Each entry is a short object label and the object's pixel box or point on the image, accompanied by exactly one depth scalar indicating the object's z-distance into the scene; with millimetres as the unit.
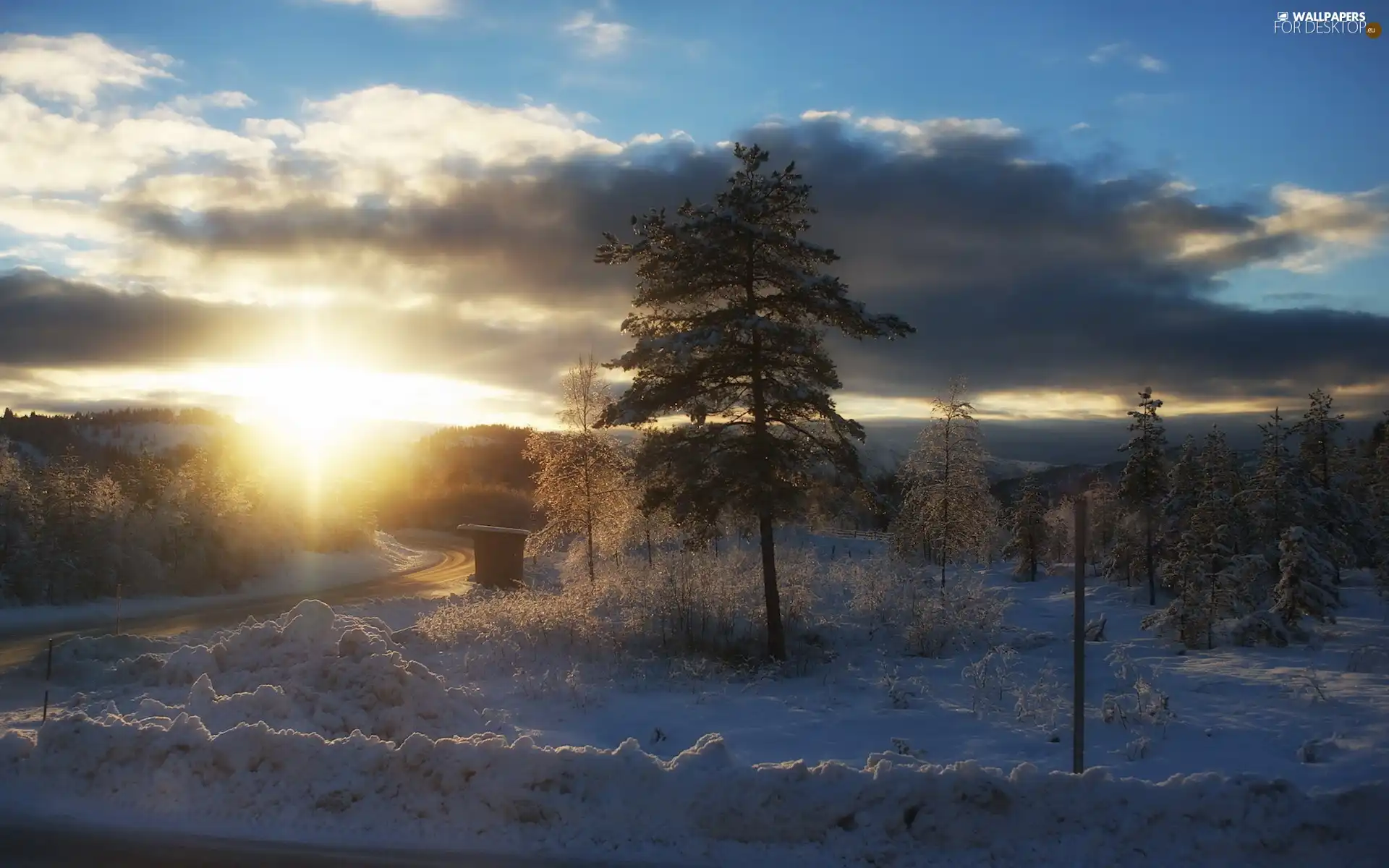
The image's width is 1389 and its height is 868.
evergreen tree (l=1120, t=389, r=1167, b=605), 44969
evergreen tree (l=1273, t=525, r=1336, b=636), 24578
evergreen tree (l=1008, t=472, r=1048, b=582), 58688
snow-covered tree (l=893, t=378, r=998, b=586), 36500
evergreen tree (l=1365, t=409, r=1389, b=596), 31234
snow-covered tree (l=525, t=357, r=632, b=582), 32375
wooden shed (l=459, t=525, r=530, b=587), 33312
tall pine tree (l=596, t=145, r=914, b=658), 17234
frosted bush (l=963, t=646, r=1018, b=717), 13594
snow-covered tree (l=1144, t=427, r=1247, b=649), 23484
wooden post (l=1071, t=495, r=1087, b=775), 7359
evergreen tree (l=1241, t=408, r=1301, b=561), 33375
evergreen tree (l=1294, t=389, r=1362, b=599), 35281
